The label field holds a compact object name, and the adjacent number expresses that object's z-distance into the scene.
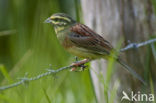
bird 8.80
